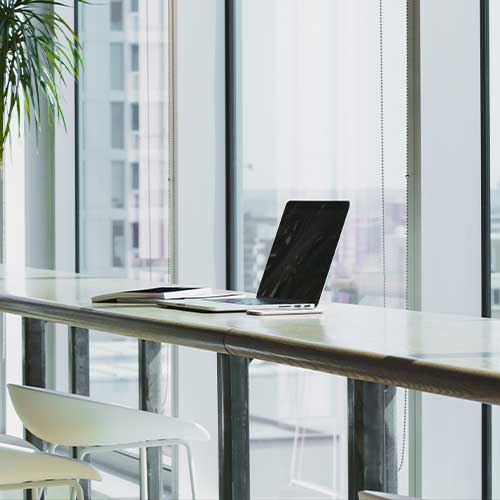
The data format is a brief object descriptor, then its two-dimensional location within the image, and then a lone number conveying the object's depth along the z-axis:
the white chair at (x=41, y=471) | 2.99
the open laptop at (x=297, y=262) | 3.03
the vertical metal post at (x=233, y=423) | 2.83
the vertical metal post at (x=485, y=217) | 4.15
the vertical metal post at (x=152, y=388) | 4.16
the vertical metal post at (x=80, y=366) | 4.37
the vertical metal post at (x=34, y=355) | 4.23
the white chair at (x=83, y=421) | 3.24
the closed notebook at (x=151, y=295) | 3.30
